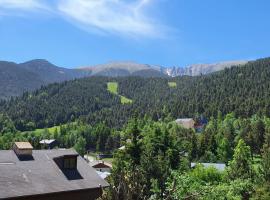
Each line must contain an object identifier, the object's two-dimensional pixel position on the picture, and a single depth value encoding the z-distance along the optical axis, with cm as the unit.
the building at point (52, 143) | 10099
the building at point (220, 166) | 4681
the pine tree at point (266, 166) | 2539
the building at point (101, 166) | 6489
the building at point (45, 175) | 2069
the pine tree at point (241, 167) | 3004
